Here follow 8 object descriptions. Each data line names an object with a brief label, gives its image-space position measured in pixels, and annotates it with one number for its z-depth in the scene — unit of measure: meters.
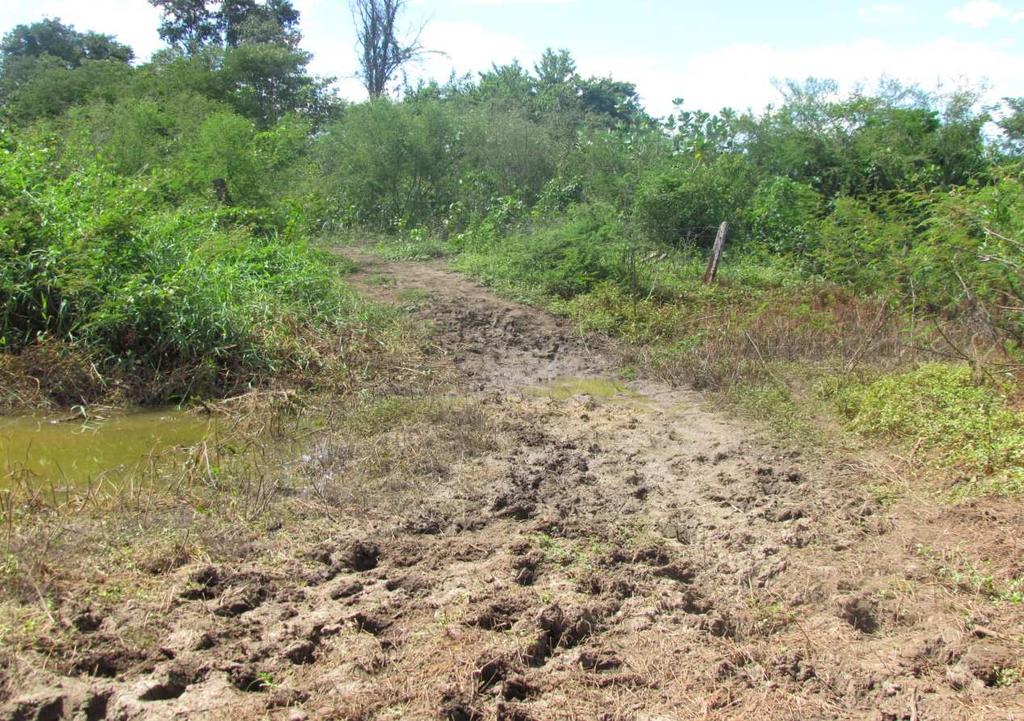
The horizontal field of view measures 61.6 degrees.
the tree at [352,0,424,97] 25.05
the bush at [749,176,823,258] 13.50
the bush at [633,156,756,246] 13.91
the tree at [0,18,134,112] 19.77
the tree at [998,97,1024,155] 15.02
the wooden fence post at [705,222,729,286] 11.29
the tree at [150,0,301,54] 28.34
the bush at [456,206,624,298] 11.20
